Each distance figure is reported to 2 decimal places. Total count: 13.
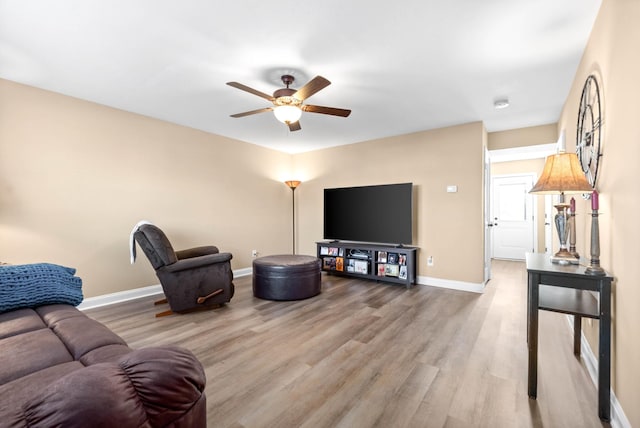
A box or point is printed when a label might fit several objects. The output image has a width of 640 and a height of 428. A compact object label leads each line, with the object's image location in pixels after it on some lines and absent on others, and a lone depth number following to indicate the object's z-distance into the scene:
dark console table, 1.55
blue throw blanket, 1.55
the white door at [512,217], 6.48
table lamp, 1.78
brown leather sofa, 0.62
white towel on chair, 3.11
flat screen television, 4.51
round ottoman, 3.61
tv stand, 4.39
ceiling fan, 2.43
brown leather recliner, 2.99
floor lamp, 6.09
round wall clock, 1.93
